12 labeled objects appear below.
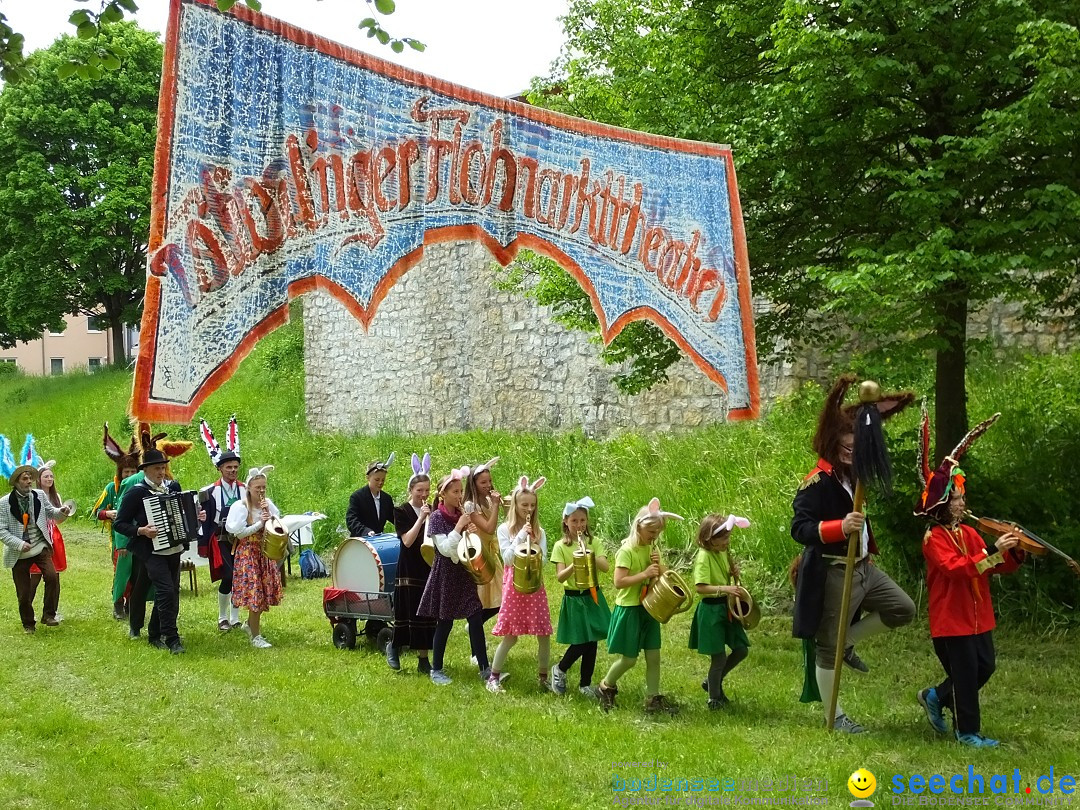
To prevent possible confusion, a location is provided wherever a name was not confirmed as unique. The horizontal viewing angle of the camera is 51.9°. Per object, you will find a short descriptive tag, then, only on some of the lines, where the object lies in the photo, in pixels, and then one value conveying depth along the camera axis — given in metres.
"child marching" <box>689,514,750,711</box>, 7.02
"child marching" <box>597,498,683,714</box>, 6.96
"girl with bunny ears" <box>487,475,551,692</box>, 7.67
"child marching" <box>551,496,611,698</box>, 7.41
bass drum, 9.05
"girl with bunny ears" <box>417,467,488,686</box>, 7.90
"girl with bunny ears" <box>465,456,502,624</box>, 7.88
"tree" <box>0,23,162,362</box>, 30.52
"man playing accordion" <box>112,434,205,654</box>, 9.17
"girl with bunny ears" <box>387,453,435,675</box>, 8.45
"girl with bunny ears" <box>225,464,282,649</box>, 9.55
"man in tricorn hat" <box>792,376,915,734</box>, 6.21
